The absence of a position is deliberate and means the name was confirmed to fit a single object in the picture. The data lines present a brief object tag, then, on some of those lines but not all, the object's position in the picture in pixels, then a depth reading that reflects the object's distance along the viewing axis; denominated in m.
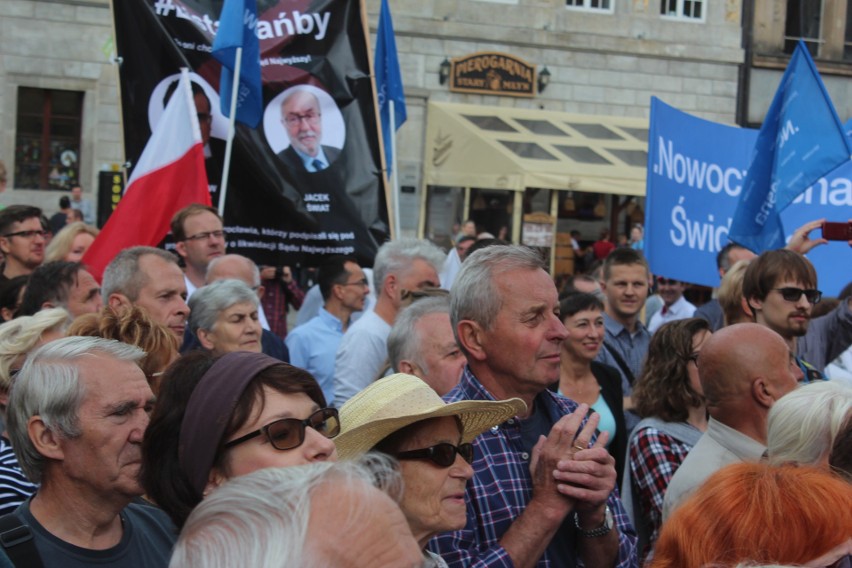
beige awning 20.78
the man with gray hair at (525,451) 3.02
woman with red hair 2.37
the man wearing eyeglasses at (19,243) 7.02
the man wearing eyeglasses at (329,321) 6.86
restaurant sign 22.48
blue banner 8.09
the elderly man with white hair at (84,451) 2.91
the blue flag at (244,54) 7.84
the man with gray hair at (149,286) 5.32
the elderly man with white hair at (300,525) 1.64
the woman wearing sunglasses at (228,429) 2.63
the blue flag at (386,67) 10.26
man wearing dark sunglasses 5.54
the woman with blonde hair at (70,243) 7.70
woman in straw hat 2.83
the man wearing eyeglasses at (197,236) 6.63
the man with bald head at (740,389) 4.00
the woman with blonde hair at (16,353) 3.39
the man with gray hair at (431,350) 4.71
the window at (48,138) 20.42
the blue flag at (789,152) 7.47
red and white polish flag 7.36
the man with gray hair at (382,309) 5.95
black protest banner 7.86
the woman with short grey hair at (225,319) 5.42
